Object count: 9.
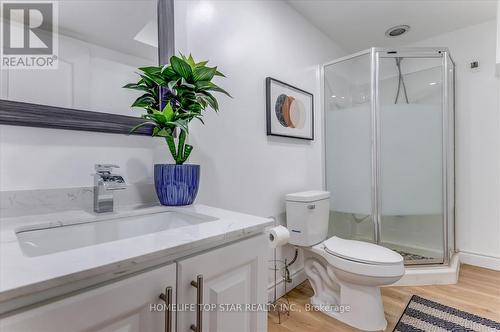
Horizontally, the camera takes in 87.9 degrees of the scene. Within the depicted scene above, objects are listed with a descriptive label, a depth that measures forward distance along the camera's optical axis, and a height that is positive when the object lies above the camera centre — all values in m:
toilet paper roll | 1.24 -0.34
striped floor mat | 1.50 -0.93
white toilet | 1.47 -0.60
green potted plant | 1.03 +0.26
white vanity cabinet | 0.45 -0.29
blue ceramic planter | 1.06 -0.07
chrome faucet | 0.90 -0.07
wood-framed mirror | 0.87 +0.39
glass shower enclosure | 2.25 +0.17
